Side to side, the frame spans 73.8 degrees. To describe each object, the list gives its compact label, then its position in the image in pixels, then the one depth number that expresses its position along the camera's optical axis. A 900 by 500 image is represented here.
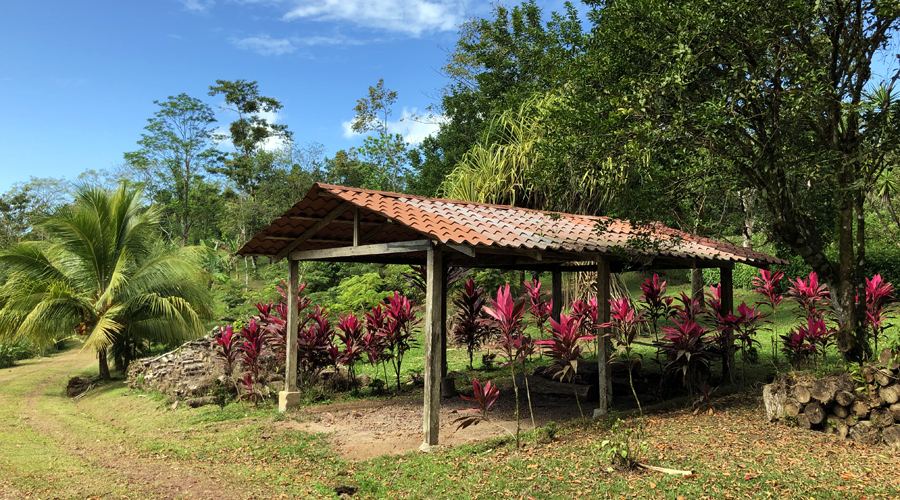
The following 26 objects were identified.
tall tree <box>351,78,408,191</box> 28.62
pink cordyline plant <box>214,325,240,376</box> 9.27
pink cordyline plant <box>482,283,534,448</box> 6.09
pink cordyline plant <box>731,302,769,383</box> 7.80
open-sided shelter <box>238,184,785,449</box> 6.25
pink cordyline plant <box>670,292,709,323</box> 7.72
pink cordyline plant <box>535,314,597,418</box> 6.41
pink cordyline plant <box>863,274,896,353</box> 7.73
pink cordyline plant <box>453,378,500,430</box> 5.98
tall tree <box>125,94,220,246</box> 35.00
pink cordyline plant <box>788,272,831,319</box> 8.35
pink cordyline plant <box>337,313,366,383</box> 9.35
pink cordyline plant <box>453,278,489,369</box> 10.91
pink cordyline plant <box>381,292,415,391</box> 9.54
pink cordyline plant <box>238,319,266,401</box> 8.97
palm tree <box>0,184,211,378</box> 12.29
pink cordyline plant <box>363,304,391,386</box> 9.47
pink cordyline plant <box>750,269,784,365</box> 8.79
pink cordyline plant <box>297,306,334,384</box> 9.25
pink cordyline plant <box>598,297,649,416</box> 6.75
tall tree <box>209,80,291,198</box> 37.88
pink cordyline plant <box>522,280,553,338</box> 9.12
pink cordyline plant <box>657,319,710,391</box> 7.53
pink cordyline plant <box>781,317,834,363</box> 7.69
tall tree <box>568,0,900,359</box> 5.66
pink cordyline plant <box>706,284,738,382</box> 8.13
